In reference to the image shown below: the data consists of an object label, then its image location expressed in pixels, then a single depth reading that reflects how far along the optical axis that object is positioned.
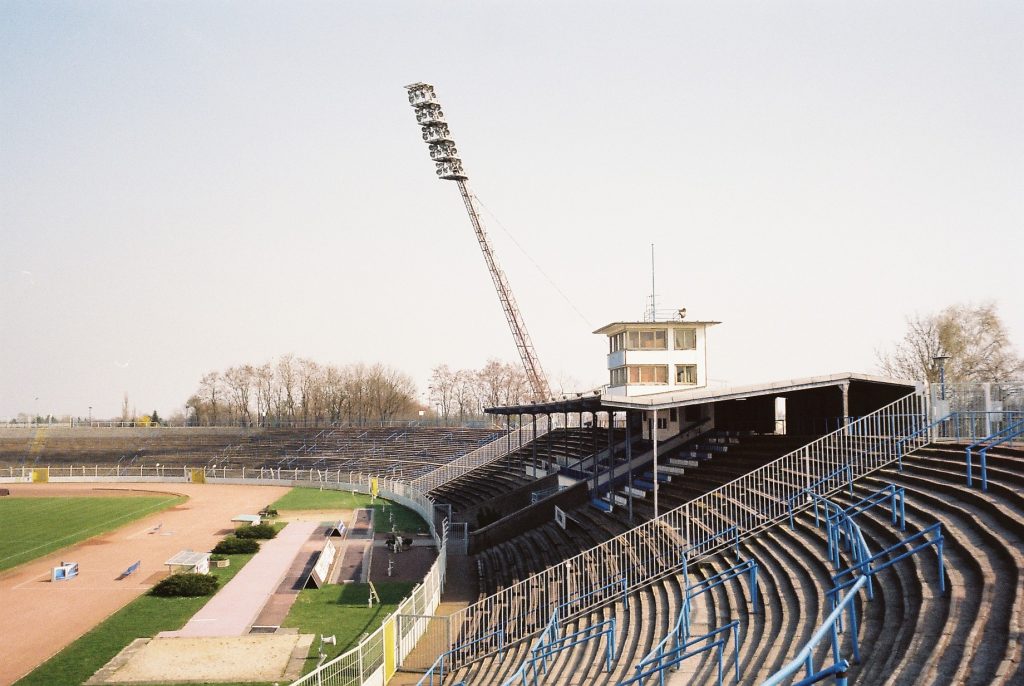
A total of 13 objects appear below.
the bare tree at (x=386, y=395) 117.94
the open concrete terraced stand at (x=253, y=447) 64.06
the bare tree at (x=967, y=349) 53.41
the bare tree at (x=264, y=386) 124.67
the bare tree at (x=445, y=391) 118.75
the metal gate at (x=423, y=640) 18.55
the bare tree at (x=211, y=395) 127.25
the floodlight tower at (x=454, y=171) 67.31
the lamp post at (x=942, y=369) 19.07
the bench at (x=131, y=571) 29.15
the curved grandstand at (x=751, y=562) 9.74
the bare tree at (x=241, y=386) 124.94
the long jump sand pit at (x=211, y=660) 17.62
